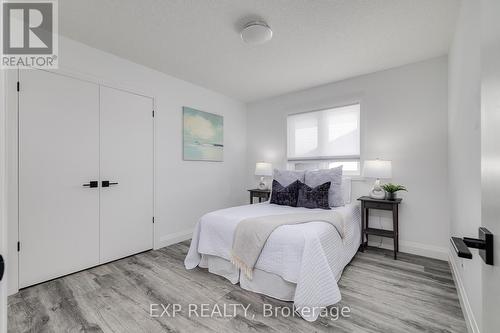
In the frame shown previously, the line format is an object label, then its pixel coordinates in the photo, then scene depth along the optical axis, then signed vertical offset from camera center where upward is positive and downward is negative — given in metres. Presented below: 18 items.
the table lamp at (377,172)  2.91 -0.08
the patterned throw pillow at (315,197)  2.90 -0.41
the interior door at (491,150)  0.55 +0.04
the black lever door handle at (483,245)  0.57 -0.21
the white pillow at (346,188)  3.31 -0.34
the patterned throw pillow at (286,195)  3.14 -0.41
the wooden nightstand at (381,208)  2.80 -0.70
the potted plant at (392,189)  2.90 -0.30
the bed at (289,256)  1.76 -0.85
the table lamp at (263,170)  4.18 -0.08
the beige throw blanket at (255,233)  2.06 -0.65
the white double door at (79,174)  2.21 -0.10
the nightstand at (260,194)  4.01 -0.51
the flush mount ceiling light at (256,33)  2.17 +1.33
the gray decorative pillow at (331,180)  3.04 -0.21
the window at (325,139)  3.53 +0.46
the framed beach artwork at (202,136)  3.68 +0.53
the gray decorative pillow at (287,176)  3.44 -0.16
